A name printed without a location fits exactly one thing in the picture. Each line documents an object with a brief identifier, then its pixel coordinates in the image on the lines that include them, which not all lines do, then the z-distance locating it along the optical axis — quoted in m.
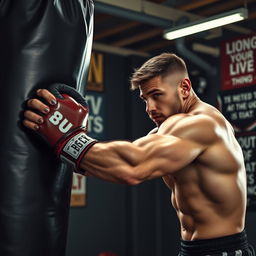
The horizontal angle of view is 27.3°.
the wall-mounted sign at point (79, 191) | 7.43
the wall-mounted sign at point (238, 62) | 6.45
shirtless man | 2.11
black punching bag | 1.76
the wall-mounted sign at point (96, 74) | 7.78
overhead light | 5.56
